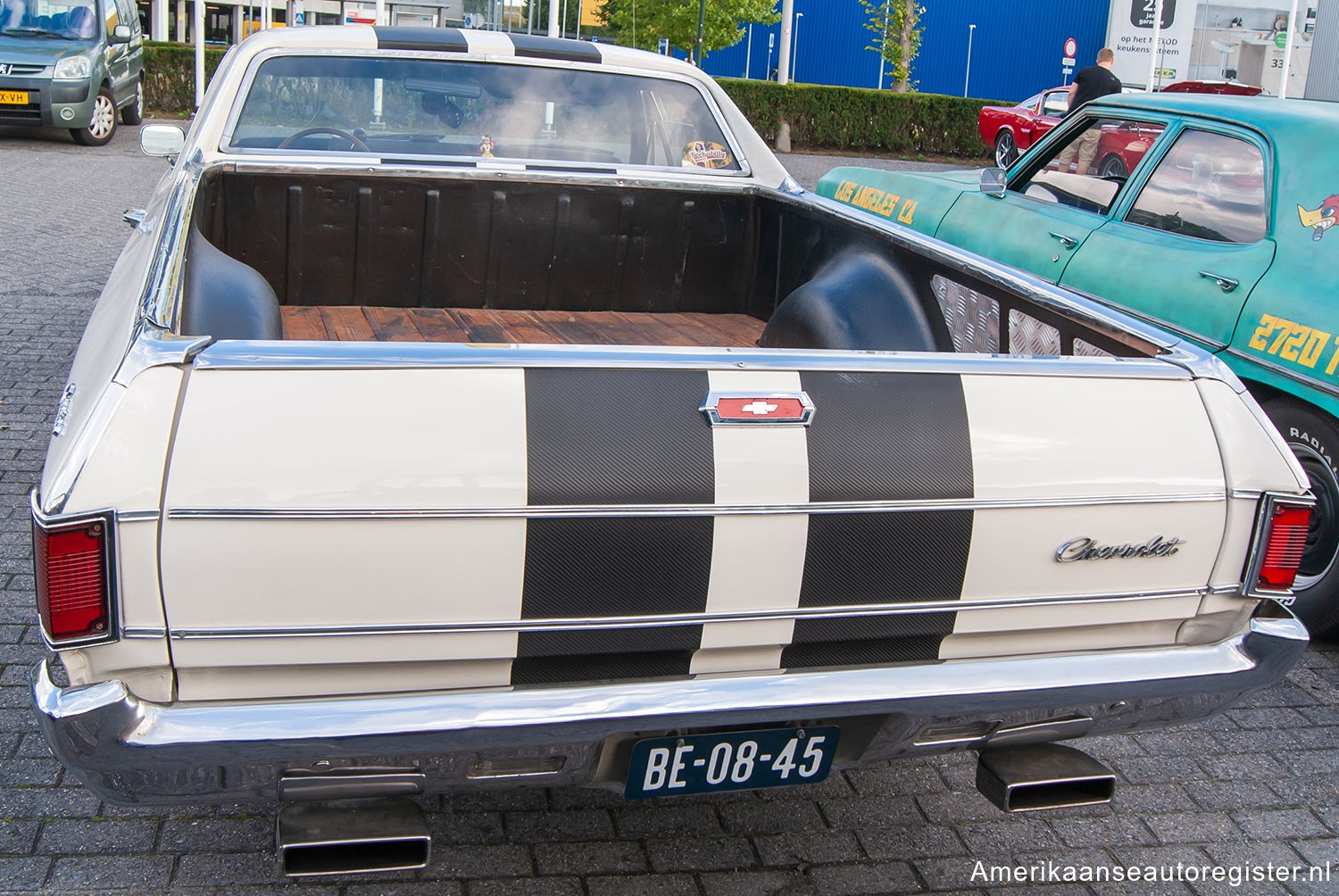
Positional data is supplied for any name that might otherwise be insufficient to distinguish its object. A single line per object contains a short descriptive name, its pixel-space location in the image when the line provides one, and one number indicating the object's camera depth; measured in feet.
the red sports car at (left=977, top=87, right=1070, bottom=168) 63.52
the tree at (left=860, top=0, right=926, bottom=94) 89.35
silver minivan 44.11
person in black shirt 46.26
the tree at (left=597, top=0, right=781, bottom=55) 91.91
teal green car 12.92
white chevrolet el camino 6.20
